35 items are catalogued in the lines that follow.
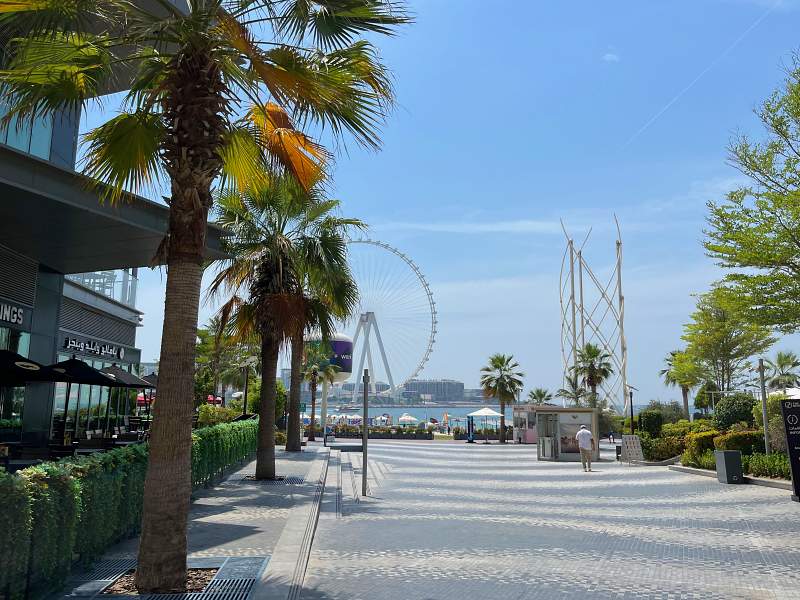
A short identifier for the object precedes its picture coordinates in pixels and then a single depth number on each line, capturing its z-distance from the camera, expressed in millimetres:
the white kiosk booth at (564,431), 28141
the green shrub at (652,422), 32688
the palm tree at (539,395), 66125
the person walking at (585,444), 22541
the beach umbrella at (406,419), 73438
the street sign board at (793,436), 13359
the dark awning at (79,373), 14278
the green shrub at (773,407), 19866
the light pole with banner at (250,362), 38338
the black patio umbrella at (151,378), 23680
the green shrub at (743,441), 19391
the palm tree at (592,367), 52656
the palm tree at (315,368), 42825
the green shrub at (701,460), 20391
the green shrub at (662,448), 25594
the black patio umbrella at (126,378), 18489
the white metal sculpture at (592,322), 54050
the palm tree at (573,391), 53812
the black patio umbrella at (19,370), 12438
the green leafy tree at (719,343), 39812
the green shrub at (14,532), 4996
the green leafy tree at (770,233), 16750
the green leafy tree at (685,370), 44000
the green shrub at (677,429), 29598
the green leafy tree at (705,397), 45494
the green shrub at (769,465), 16688
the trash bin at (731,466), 17609
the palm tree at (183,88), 6512
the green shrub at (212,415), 27220
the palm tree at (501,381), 57781
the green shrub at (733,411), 26156
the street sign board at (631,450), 25562
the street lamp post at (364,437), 13938
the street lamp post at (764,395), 17375
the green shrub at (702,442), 21672
